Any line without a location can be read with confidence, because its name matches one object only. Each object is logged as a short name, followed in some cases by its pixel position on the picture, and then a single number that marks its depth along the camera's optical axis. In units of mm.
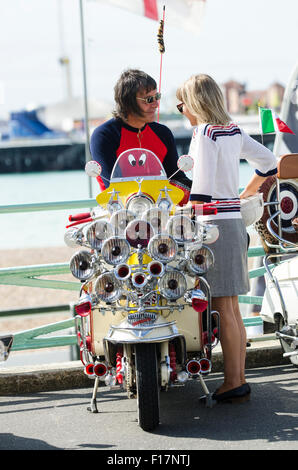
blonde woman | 9008
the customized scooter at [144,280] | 8281
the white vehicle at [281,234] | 10344
